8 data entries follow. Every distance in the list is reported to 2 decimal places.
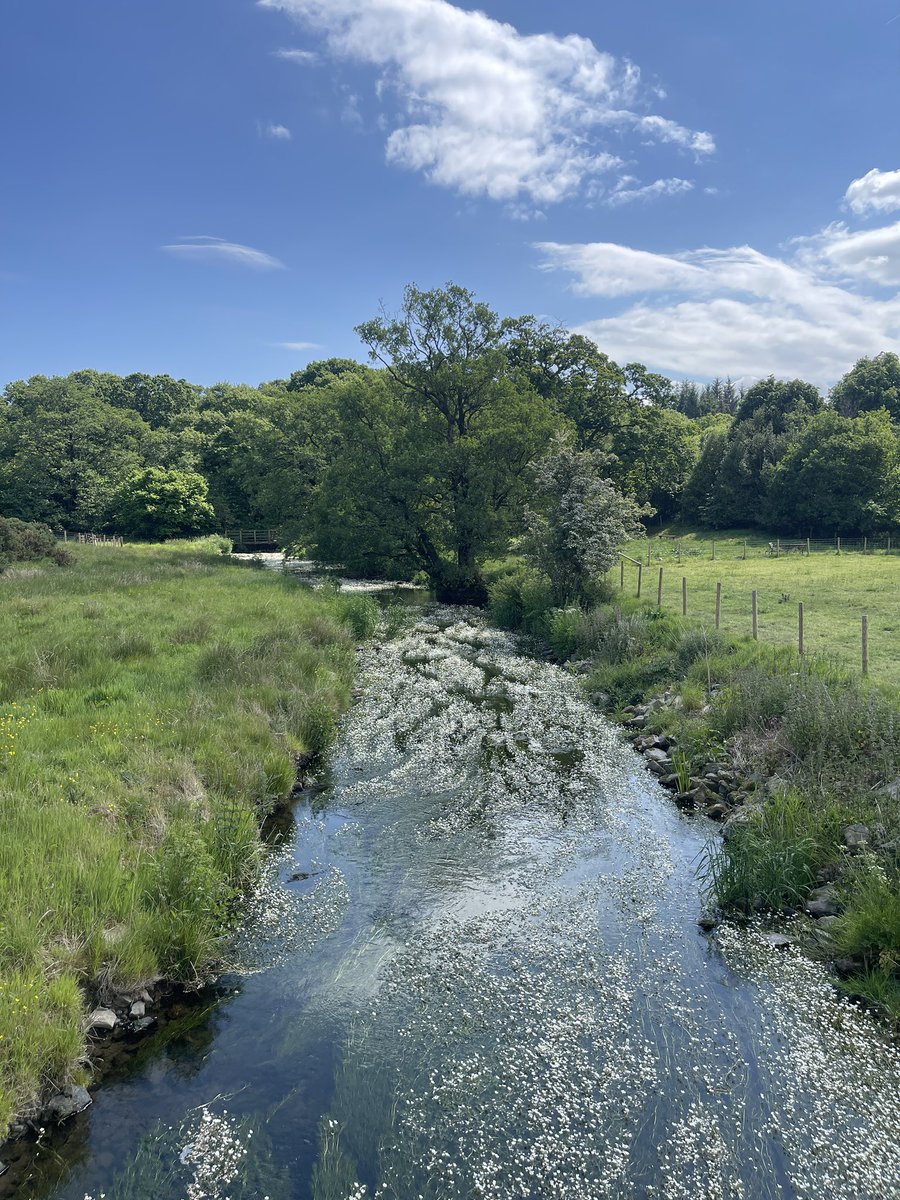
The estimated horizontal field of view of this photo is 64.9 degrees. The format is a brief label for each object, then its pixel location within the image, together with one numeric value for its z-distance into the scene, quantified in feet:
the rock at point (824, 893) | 31.24
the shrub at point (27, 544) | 117.08
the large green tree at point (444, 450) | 128.36
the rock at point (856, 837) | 32.07
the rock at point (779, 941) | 29.78
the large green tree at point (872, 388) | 239.71
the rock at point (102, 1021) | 23.72
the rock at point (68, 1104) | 20.85
